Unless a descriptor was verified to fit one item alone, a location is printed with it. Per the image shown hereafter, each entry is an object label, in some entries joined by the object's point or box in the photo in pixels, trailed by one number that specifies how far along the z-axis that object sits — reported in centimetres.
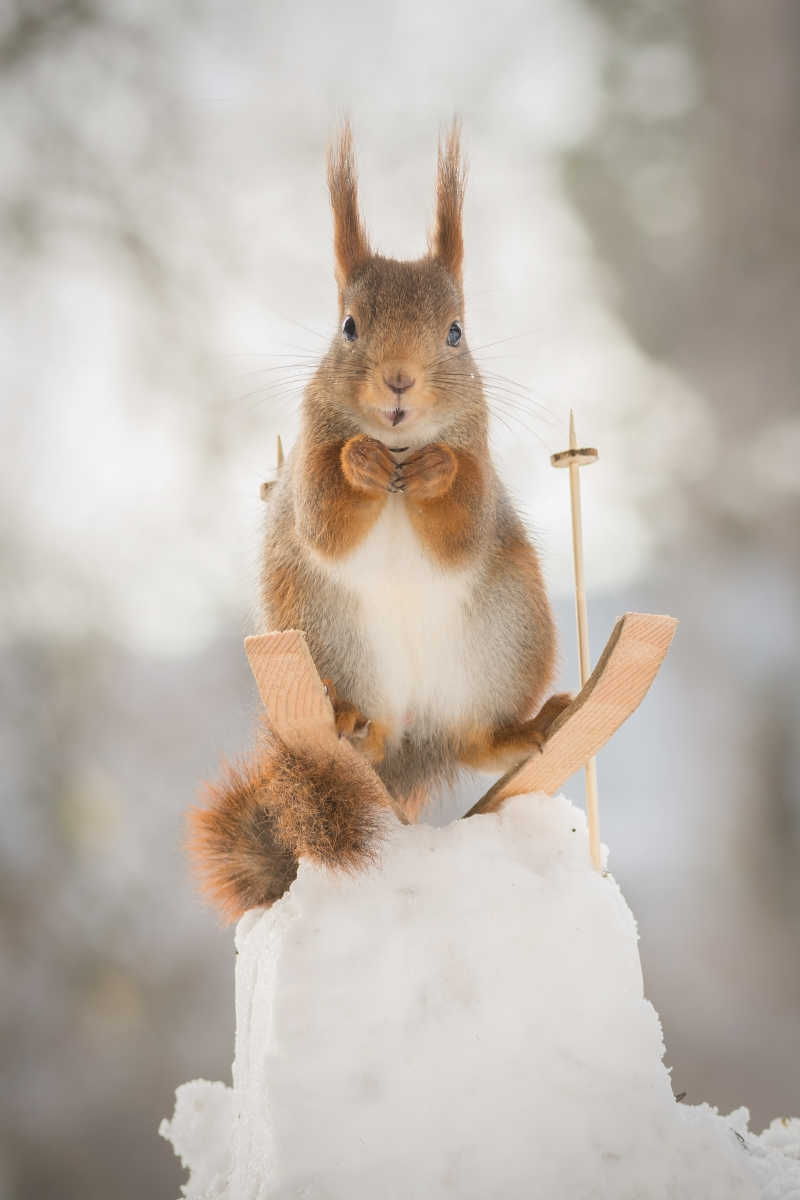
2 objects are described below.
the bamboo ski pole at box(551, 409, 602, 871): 252
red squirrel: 248
